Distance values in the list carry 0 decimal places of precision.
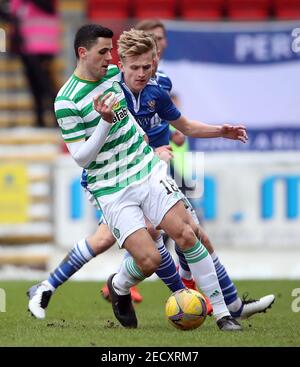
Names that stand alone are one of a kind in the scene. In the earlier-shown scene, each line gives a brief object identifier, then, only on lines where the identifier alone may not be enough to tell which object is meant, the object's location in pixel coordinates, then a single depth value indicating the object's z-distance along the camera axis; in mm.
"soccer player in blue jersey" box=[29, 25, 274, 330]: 16219
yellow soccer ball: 14656
